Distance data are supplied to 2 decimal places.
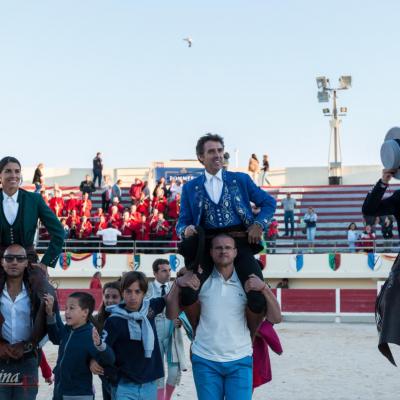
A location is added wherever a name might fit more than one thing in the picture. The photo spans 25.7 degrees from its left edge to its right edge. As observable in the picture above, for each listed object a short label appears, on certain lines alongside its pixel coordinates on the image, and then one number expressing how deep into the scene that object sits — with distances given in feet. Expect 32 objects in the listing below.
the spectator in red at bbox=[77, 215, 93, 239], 71.61
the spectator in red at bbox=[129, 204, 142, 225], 70.74
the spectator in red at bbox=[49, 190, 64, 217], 72.59
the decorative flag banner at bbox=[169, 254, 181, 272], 69.21
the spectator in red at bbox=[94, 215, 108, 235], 72.08
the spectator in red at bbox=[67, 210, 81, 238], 72.23
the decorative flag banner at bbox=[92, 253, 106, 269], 71.00
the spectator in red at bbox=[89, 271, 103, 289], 63.05
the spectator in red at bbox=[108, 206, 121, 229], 71.85
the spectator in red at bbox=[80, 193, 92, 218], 73.61
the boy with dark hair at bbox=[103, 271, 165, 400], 16.49
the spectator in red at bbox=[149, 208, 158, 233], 70.03
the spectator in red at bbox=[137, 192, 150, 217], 71.72
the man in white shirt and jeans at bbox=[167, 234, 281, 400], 14.90
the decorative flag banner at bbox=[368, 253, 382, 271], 67.05
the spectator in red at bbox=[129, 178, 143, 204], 75.92
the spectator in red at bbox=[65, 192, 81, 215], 73.66
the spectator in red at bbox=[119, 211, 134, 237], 70.95
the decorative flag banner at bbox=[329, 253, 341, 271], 68.85
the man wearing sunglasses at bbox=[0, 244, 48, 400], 16.78
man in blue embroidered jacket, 15.17
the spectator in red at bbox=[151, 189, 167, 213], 71.10
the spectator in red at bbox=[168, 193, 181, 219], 70.49
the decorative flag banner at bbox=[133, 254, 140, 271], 69.97
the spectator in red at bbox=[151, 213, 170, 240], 69.56
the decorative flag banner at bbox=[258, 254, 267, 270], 69.15
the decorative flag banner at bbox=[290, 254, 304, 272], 69.36
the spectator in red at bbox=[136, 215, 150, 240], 70.64
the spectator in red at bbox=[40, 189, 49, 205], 69.53
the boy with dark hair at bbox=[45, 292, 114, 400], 17.47
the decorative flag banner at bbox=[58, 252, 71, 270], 71.46
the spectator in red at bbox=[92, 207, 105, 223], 72.79
